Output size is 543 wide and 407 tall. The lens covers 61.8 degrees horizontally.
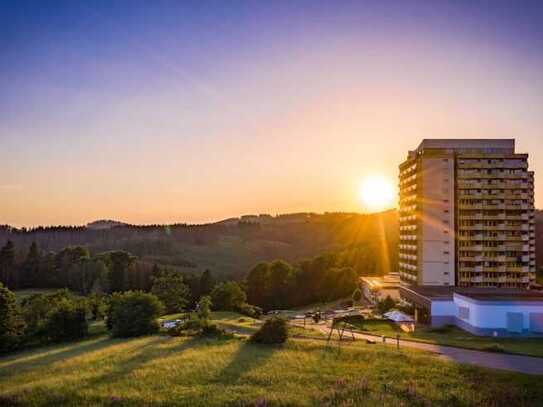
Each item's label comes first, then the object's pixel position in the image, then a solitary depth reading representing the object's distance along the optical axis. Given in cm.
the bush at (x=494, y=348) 2878
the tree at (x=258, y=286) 8706
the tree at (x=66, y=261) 10231
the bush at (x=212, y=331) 3751
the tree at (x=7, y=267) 10362
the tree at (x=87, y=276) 9562
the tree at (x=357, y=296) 7820
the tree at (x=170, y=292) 6288
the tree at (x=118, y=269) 9912
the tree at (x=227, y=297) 6256
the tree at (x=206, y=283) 9069
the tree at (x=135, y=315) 4031
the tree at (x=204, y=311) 4267
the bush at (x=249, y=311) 6150
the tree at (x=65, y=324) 4284
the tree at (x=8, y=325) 4122
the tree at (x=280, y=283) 8762
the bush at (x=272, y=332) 3172
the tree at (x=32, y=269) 10369
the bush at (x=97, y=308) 5619
